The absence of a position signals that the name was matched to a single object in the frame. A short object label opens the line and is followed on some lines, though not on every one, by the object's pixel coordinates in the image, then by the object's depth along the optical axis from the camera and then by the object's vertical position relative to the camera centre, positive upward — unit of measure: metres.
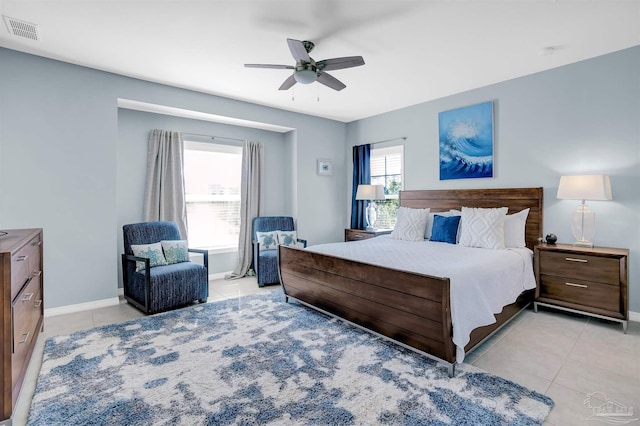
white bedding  2.30 -0.48
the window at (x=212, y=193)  4.92 +0.31
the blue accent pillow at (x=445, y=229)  4.04 -0.23
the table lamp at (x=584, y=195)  3.14 +0.16
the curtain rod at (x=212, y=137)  4.80 +1.19
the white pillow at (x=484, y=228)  3.57 -0.20
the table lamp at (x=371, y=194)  5.27 +0.29
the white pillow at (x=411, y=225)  4.33 -0.19
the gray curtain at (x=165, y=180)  4.42 +0.46
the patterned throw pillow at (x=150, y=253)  3.73 -0.48
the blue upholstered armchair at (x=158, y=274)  3.46 -0.70
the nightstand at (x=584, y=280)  3.01 -0.70
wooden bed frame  2.26 -0.71
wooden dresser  1.62 -0.58
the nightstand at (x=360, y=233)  5.25 -0.37
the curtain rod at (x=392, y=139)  5.22 +1.22
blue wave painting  4.23 +0.96
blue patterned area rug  1.83 -1.16
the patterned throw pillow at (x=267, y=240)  4.99 -0.44
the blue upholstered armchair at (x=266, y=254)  4.61 -0.64
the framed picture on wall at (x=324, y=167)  5.83 +0.83
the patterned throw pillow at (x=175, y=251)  3.95 -0.48
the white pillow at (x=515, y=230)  3.69 -0.22
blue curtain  5.77 +0.63
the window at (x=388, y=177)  5.42 +0.61
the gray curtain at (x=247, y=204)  5.25 +0.13
